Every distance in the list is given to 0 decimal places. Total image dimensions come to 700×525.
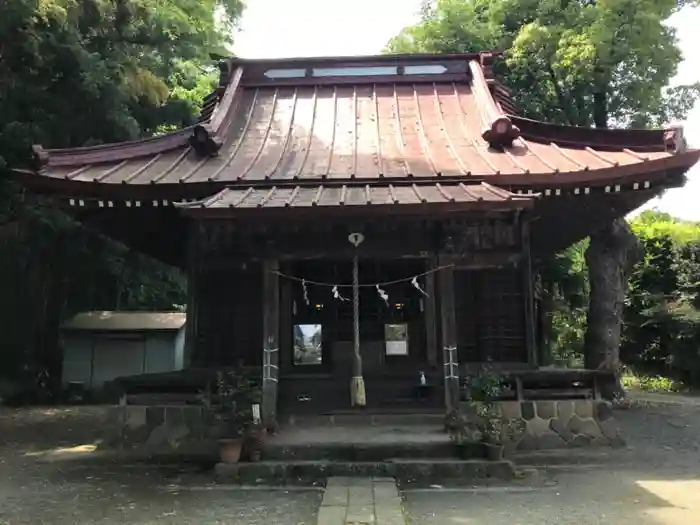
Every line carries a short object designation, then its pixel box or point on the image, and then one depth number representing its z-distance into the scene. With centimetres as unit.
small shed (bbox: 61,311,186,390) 1884
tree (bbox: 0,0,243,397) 1170
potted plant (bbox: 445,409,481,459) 768
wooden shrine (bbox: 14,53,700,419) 844
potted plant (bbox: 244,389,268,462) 762
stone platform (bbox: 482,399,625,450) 888
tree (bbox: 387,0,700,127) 1462
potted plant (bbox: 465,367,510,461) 768
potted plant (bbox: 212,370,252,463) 759
